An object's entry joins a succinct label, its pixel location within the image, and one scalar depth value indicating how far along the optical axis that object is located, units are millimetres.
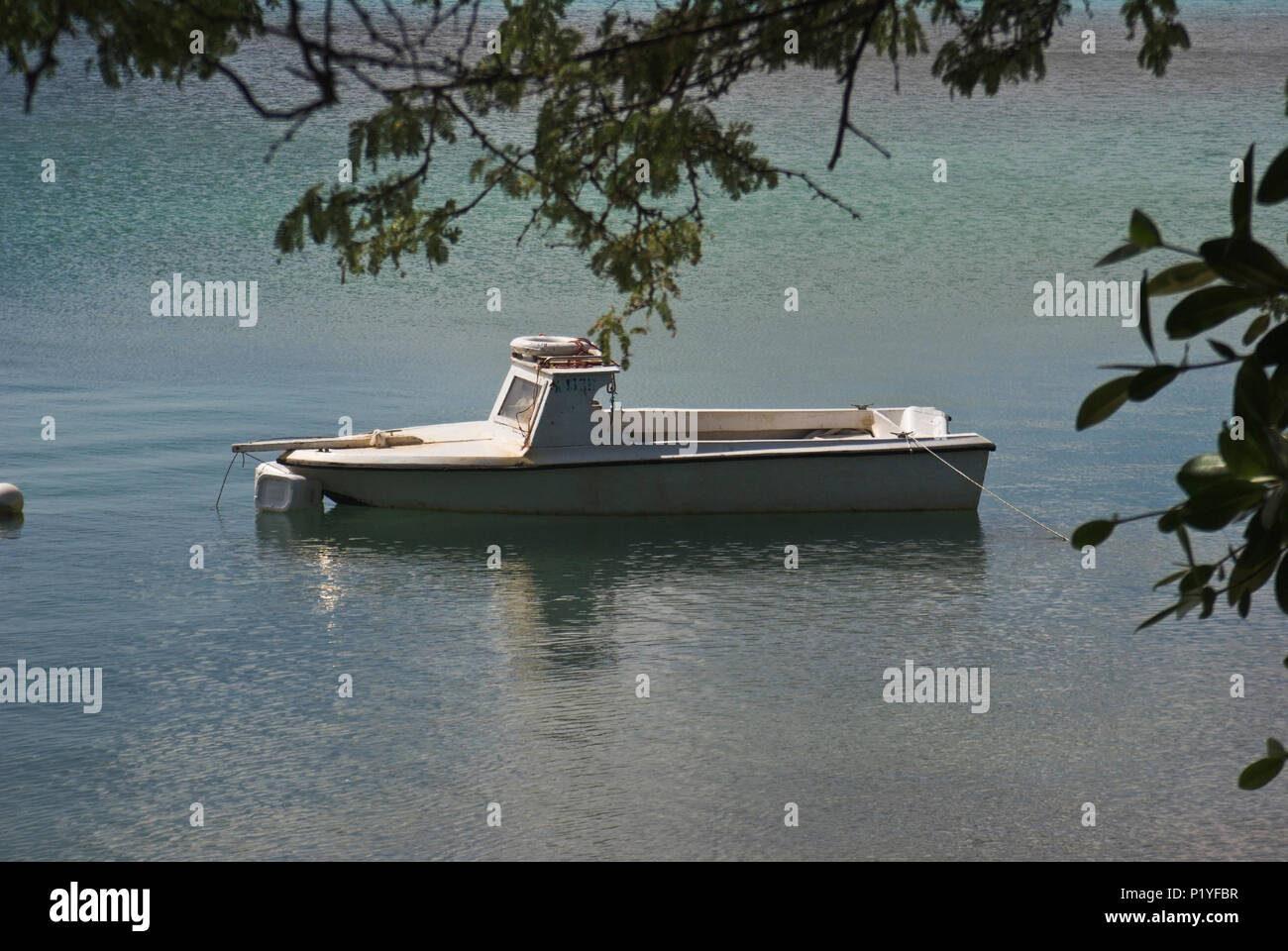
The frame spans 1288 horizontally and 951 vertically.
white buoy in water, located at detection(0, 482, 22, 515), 18656
